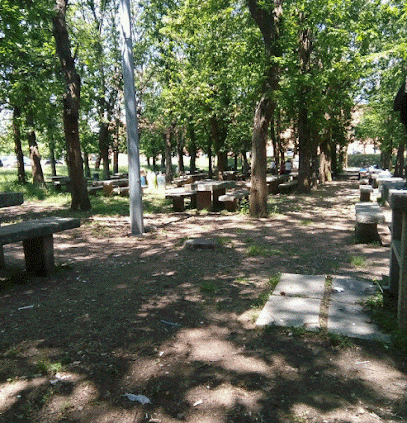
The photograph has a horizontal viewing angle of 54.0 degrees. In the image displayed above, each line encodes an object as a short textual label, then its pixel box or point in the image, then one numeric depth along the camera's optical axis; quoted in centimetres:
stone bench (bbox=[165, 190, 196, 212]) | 1205
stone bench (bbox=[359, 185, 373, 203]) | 1316
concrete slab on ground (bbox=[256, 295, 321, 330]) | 361
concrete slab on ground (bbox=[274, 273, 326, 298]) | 433
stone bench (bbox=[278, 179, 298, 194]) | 1711
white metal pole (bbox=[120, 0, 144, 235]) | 832
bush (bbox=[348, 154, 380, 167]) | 5466
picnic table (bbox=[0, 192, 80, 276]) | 496
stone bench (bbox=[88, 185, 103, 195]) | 1795
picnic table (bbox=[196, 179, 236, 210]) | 1185
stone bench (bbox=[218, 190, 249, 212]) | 1134
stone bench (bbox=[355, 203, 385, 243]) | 705
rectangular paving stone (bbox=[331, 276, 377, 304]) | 413
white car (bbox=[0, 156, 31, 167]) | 6568
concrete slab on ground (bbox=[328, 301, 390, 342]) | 334
